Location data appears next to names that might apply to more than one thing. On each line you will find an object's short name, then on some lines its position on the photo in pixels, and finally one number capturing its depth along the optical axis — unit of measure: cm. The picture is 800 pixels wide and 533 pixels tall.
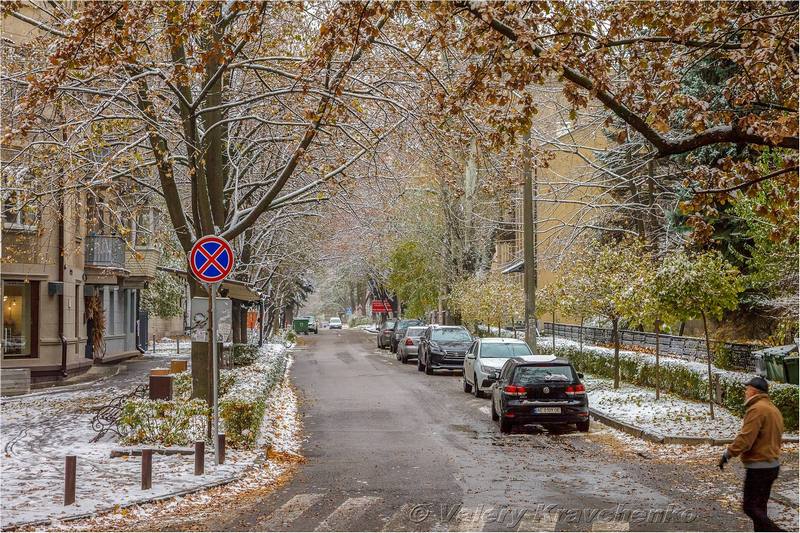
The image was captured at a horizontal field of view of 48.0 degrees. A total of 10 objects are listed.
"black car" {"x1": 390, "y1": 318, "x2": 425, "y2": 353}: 4752
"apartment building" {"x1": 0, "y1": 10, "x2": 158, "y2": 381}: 2619
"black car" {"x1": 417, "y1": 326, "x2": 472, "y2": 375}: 3353
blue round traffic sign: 1355
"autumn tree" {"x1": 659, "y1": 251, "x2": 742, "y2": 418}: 1766
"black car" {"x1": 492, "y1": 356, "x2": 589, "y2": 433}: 1762
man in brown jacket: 847
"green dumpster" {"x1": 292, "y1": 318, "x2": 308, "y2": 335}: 8806
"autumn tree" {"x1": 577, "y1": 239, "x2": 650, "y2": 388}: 2156
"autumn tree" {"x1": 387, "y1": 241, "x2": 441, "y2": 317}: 5228
